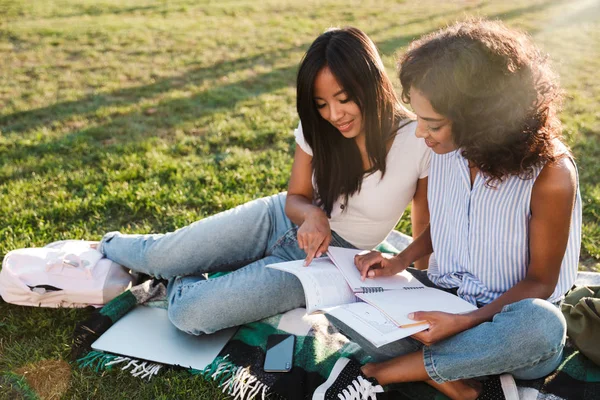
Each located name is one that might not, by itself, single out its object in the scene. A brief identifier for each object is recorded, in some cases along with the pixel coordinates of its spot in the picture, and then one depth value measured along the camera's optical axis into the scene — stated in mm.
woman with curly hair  2154
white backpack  3094
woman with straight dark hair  2727
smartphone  2643
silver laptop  2773
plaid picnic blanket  2459
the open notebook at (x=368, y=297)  2160
